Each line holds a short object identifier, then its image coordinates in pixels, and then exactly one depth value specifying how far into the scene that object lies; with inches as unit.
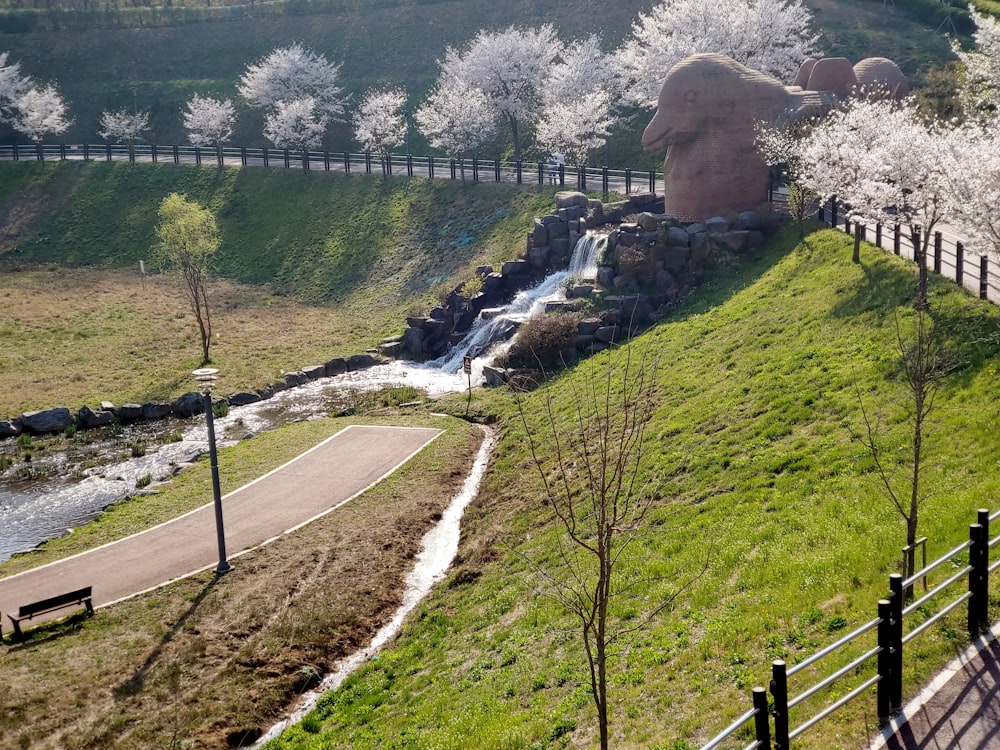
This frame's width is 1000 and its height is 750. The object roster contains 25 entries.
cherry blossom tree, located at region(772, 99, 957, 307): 795.4
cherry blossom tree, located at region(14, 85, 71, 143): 2485.2
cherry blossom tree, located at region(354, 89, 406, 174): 2132.5
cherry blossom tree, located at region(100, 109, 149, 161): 2536.9
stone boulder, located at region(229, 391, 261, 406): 1231.5
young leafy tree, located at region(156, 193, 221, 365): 1406.3
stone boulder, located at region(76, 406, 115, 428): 1159.0
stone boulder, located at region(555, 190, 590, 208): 1505.9
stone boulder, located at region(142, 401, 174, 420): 1200.2
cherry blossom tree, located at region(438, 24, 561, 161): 2096.5
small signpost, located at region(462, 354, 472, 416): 1125.7
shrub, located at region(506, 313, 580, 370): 1172.5
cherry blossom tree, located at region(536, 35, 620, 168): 1798.7
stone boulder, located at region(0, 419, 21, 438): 1127.6
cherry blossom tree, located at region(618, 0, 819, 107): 1849.2
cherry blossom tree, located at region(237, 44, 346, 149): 2485.2
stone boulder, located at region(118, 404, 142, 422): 1188.5
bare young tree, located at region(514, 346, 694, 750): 336.5
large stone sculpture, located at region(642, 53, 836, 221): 1234.6
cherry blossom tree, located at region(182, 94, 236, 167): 2445.9
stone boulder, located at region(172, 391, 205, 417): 1212.4
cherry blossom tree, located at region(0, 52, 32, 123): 2539.4
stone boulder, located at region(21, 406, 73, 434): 1142.3
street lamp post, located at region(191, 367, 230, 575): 705.6
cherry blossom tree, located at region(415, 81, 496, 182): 2047.2
